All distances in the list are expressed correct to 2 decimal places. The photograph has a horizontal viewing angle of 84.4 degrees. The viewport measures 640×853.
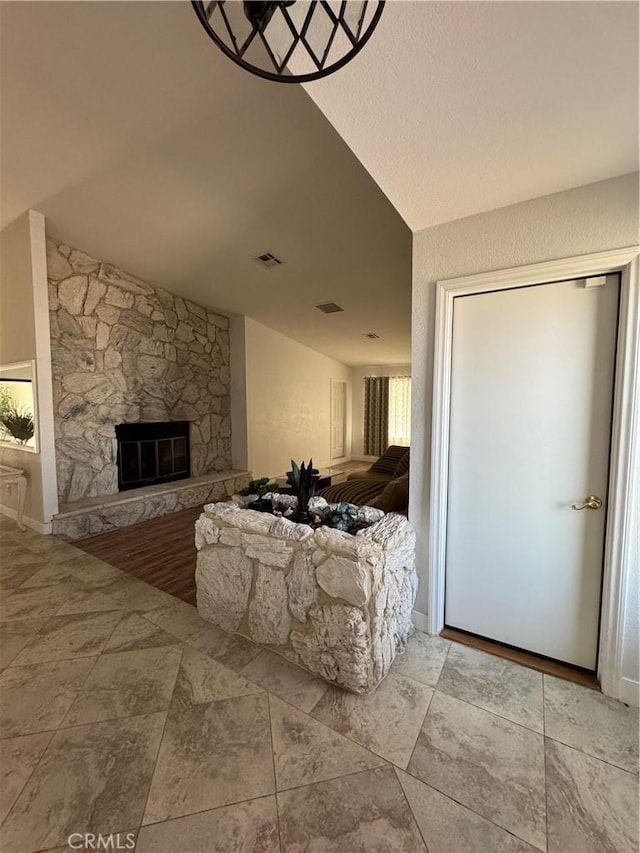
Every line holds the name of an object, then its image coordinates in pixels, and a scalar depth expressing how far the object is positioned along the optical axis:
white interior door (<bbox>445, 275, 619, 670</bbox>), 1.63
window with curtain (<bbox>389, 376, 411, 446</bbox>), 7.50
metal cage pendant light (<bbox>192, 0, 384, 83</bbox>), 0.80
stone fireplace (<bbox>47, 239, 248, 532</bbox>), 3.77
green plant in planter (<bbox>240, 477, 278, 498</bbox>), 2.48
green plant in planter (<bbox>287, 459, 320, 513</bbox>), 2.09
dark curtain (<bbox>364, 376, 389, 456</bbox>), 7.78
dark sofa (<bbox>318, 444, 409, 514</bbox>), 2.75
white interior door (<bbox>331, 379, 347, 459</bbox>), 7.80
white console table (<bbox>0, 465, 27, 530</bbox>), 3.53
